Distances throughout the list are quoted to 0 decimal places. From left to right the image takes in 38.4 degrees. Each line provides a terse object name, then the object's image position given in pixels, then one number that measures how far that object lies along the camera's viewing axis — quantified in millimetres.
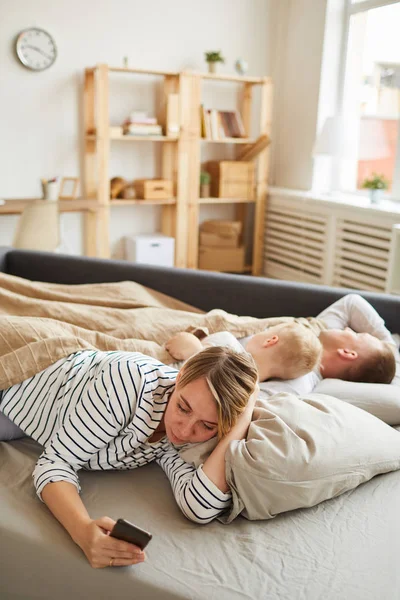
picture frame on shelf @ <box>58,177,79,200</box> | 4465
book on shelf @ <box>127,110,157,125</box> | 4410
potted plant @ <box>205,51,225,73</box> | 4602
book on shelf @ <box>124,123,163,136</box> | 4371
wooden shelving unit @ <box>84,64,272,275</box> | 4281
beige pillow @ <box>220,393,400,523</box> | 1194
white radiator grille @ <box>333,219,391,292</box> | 4035
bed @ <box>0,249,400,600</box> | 1054
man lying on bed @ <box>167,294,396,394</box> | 1799
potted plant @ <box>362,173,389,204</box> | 4152
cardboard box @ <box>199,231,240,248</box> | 5051
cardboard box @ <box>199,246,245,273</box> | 5055
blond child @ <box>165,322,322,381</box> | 1695
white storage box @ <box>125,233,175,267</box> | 4629
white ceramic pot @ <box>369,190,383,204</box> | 4168
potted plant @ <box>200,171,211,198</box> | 4887
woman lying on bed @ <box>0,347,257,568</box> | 1147
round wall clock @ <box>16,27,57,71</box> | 4164
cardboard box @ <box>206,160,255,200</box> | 4887
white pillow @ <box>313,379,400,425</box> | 1675
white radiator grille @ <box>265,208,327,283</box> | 4638
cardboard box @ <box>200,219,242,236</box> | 5039
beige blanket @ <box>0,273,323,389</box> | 1558
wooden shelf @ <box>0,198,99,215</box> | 3783
